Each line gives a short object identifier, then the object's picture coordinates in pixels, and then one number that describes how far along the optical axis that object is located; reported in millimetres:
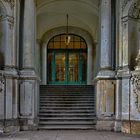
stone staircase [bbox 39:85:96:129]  10637
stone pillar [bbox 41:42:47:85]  16831
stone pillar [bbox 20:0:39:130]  10130
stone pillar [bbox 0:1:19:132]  9413
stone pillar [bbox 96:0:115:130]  10159
